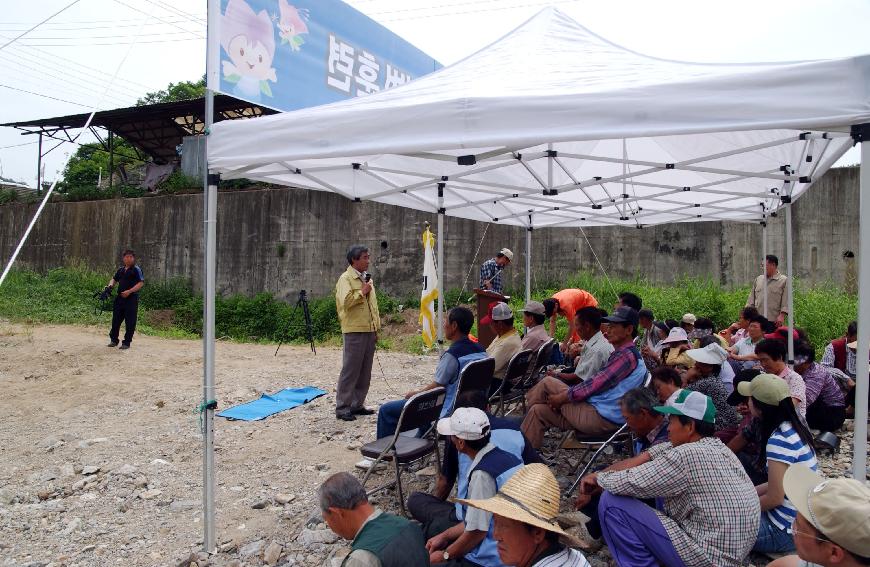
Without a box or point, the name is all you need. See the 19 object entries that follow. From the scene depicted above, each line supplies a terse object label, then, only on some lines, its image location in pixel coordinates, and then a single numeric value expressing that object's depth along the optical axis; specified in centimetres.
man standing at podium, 752
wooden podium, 695
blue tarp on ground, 598
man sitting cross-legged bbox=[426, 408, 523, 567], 231
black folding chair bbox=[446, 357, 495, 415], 377
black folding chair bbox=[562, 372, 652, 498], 353
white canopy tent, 243
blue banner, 418
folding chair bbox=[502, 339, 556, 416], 496
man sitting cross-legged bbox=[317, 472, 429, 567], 184
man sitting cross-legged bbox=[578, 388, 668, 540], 286
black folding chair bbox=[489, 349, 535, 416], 448
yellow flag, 803
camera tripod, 1005
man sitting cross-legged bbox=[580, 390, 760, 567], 230
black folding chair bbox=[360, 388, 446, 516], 335
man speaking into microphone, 539
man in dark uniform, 886
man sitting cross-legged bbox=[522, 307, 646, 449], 361
